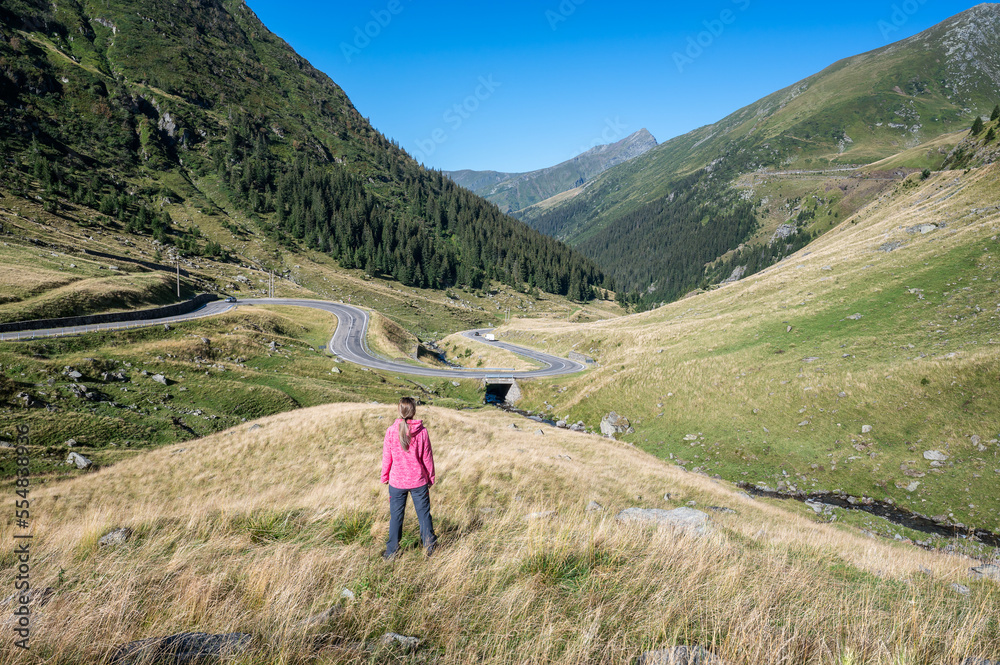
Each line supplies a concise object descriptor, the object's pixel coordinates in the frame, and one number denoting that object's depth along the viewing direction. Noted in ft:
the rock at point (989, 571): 24.38
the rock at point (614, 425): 114.83
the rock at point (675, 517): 25.35
